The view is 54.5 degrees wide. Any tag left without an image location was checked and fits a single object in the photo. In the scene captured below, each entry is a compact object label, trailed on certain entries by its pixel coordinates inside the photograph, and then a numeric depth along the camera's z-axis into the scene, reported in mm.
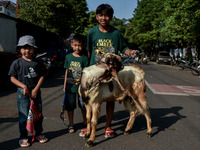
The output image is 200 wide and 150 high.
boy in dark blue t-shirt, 2988
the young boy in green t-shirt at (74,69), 3549
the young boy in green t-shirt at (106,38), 3387
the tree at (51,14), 19500
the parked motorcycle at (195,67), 14366
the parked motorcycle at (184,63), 16111
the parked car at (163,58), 28031
